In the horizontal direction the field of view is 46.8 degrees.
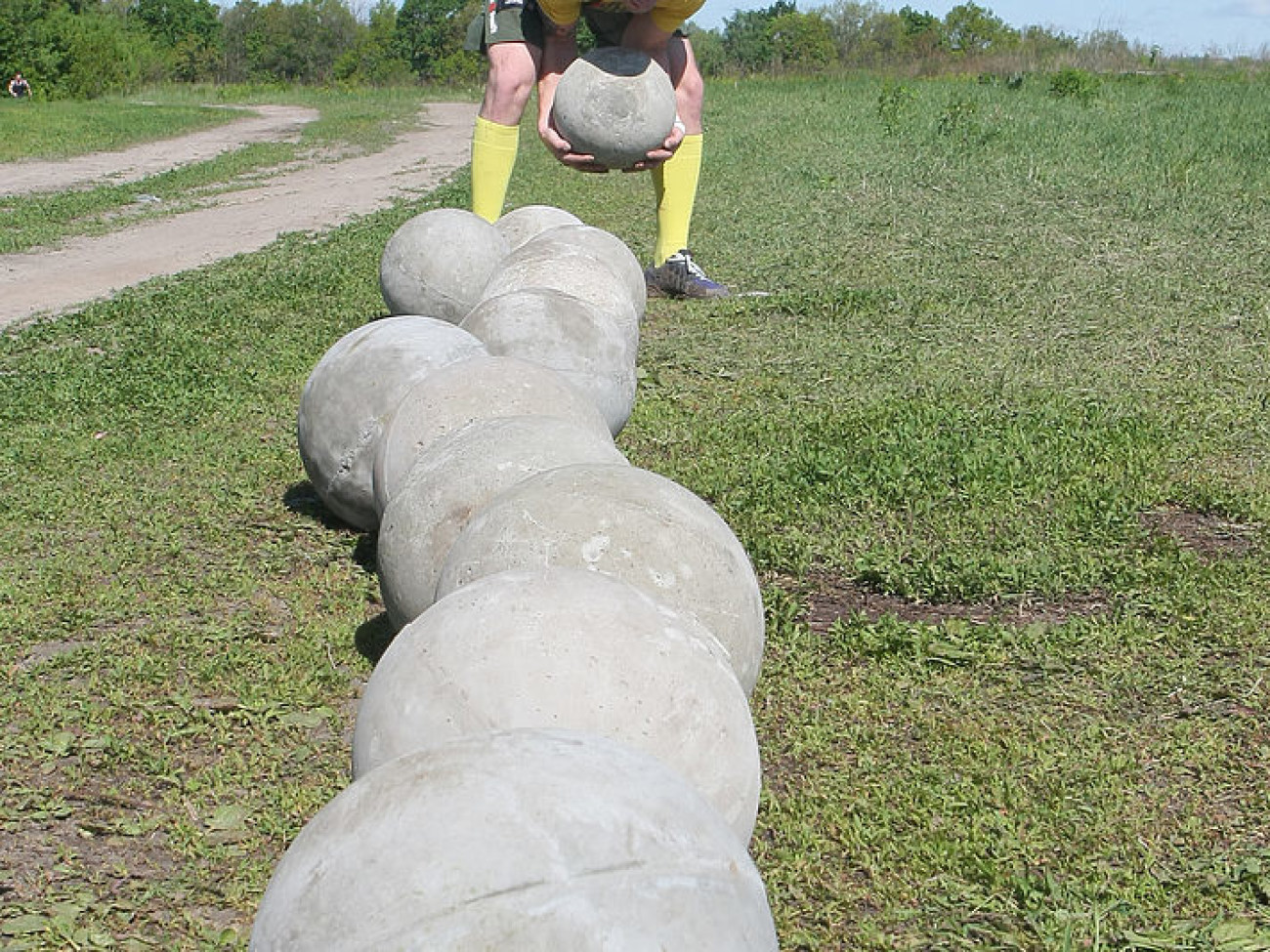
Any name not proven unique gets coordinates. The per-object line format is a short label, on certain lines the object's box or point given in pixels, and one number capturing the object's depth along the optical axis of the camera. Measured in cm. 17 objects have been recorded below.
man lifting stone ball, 849
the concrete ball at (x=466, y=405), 466
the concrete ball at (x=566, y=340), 589
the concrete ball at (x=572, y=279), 675
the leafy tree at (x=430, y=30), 10662
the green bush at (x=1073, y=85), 2630
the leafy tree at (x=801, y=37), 8975
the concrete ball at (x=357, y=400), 518
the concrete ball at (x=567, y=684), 282
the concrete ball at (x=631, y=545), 347
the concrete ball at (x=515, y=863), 215
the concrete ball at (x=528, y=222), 843
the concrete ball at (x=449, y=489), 401
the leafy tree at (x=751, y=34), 10142
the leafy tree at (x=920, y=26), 7048
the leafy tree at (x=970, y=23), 7962
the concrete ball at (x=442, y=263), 779
